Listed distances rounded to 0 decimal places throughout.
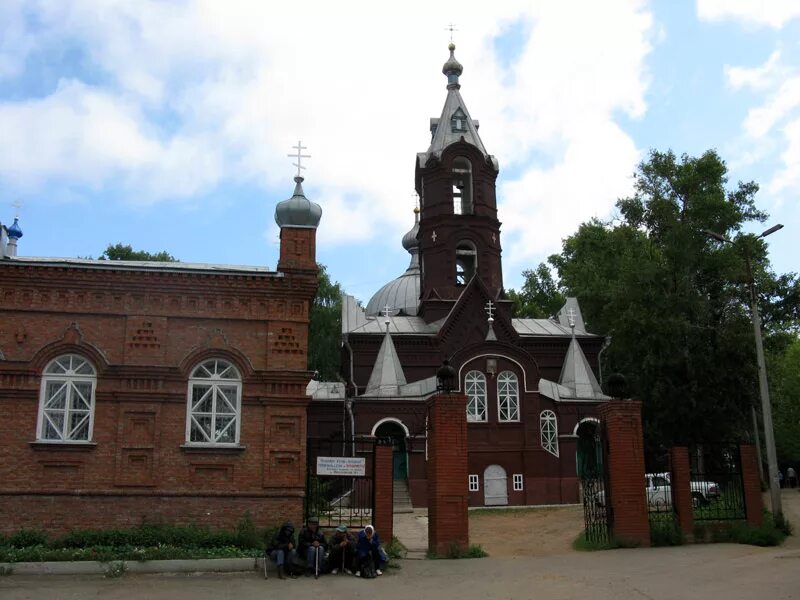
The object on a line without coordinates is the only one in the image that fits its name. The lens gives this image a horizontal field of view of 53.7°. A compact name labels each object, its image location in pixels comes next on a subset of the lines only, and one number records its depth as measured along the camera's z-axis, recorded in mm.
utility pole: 15922
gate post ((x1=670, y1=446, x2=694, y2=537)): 14641
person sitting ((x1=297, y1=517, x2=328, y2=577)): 12062
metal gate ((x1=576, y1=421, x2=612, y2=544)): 14602
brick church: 26578
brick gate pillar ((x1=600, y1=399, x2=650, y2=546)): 14242
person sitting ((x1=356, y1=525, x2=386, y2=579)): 12055
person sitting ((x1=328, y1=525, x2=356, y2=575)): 12312
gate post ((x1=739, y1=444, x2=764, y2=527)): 15125
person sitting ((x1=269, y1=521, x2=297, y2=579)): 11922
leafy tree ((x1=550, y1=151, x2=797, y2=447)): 25953
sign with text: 14039
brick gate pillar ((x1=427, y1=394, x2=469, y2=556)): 13422
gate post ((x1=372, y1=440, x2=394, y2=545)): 13703
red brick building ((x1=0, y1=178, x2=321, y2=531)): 13734
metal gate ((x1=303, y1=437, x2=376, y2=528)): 14172
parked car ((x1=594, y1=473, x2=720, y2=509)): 15562
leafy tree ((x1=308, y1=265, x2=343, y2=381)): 41469
